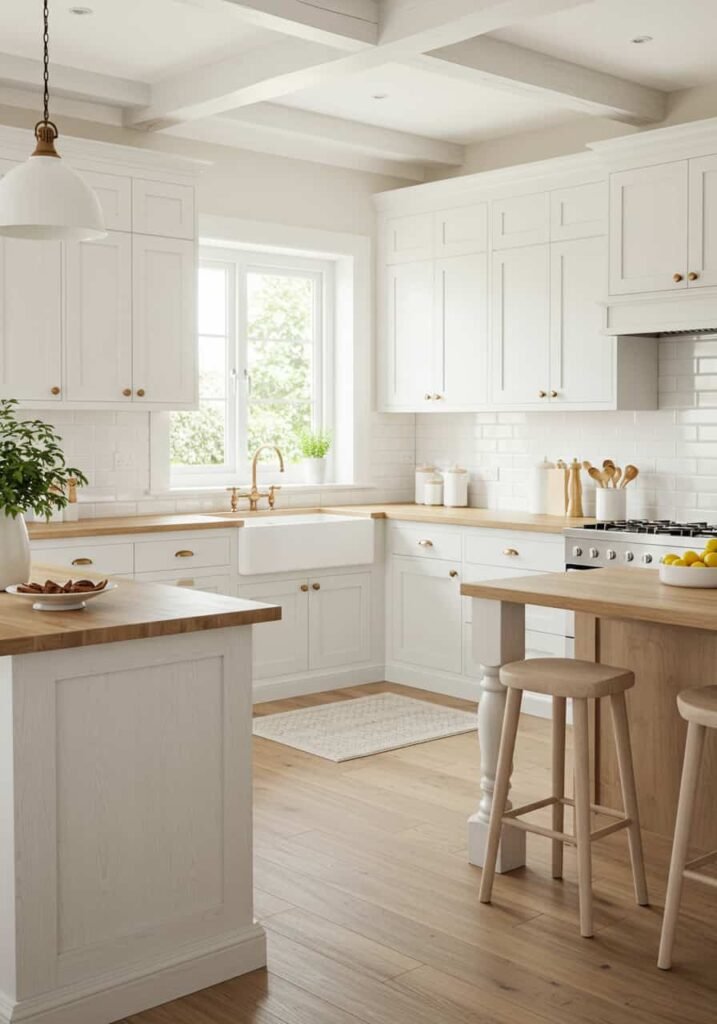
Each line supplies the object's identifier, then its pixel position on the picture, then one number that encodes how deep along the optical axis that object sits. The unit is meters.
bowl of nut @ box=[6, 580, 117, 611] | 3.07
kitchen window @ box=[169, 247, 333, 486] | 6.70
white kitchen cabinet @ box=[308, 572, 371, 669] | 6.45
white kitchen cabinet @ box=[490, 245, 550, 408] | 6.25
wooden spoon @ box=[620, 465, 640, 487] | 6.06
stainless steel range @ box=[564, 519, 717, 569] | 5.23
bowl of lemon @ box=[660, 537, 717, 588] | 3.61
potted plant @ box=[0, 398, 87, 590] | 3.31
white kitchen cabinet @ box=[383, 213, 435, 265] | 6.87
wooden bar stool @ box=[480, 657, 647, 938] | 3.35
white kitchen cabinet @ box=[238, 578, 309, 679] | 6.18
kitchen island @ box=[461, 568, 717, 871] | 3.64
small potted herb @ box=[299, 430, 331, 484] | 6.99
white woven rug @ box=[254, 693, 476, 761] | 5.40
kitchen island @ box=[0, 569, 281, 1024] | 2.76
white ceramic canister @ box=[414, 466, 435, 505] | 7.19
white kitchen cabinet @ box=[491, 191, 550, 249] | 6.20
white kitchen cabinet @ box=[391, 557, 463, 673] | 6.38
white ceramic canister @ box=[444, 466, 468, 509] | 7.01
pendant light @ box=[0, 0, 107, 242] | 3.12
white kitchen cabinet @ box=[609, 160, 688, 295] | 5.45
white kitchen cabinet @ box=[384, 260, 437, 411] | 6.91
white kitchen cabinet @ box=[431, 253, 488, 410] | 6.59
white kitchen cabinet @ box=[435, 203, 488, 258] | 6.55
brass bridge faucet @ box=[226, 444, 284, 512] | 6.54
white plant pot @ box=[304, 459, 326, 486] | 7.02
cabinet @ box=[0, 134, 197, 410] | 5.43
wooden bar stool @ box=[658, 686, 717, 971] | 3.12
